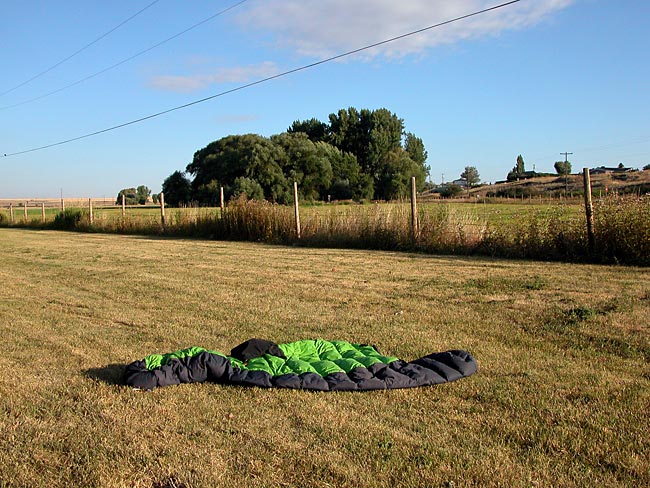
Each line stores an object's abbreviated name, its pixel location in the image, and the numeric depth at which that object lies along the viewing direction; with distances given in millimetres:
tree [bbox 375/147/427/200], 66875
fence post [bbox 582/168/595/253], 10258
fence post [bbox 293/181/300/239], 16484
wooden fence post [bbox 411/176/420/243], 13328
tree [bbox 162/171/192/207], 60125
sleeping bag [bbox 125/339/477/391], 4102
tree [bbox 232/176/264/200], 48844
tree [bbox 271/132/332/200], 55375
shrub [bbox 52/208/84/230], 29375
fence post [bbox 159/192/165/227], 22594
